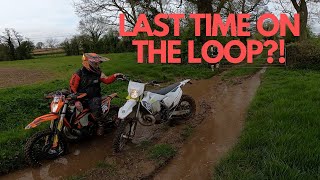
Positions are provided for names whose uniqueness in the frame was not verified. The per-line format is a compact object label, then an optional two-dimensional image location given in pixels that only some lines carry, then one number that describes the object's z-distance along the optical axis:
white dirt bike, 3.67
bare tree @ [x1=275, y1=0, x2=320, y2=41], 13.15
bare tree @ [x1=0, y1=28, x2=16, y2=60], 31.09
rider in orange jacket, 3.90
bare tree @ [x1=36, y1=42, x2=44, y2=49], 40.23
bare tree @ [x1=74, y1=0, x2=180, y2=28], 15.99
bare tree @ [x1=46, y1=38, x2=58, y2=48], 43.14
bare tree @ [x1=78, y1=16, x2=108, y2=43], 41.02
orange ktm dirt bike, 3.46
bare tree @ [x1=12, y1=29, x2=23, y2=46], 32.65
